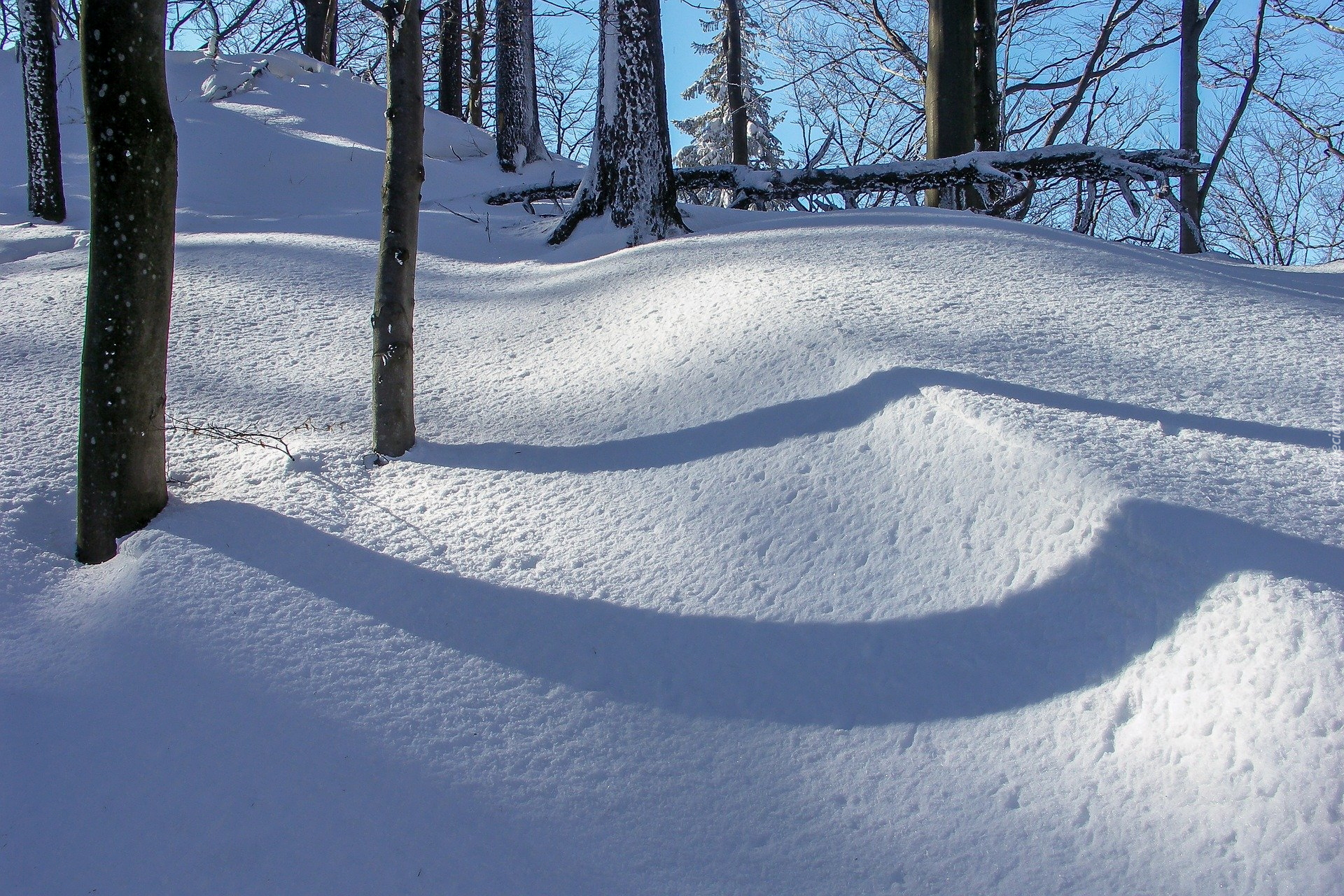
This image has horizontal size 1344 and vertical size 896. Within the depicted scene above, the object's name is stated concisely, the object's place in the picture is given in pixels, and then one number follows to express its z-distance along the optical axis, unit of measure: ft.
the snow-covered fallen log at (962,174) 20.16
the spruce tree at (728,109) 61.72
